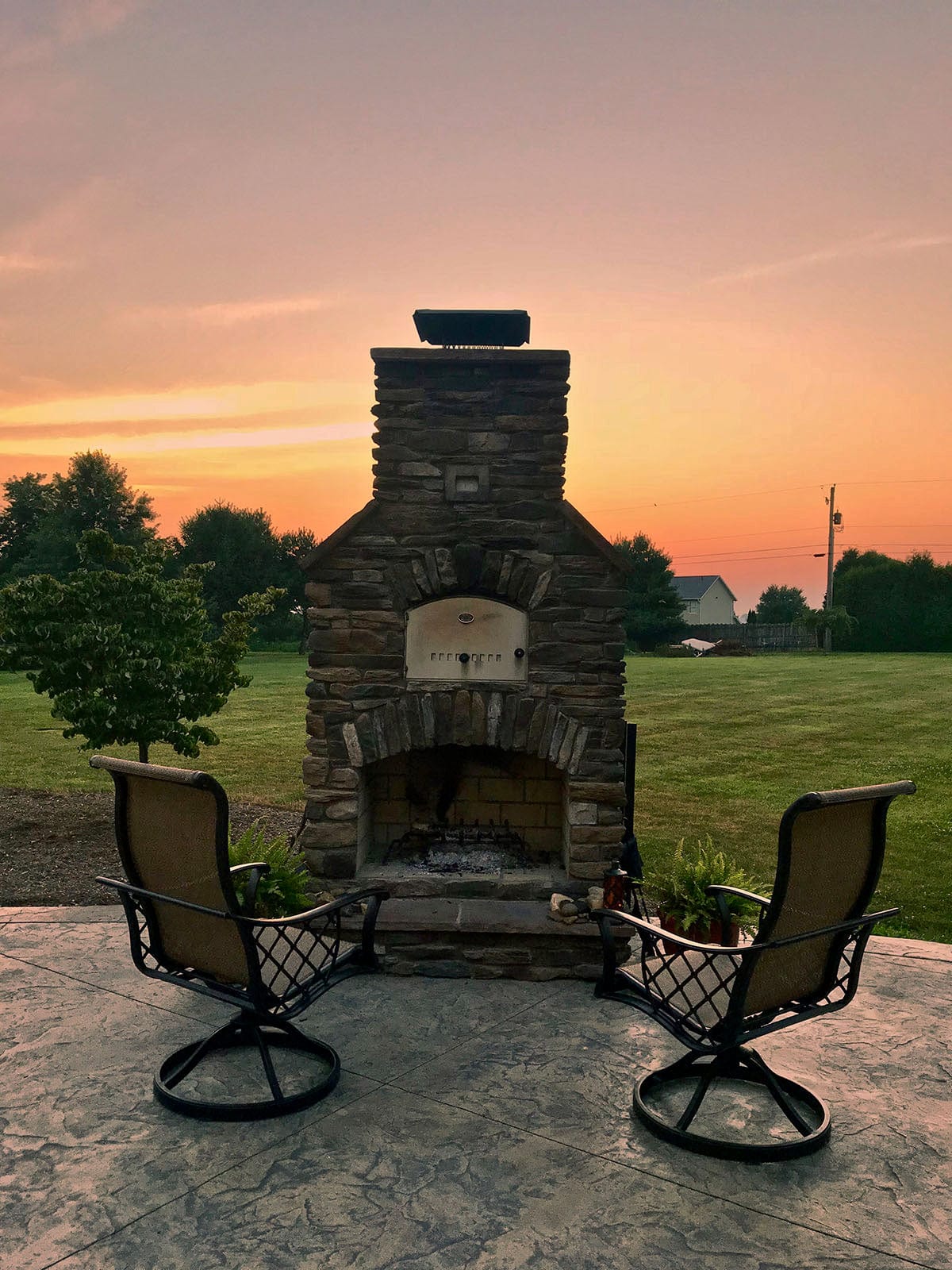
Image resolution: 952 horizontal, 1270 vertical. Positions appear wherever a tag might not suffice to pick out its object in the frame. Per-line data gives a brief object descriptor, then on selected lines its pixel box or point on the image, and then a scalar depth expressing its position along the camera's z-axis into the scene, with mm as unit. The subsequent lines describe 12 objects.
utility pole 43500
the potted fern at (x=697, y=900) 5148
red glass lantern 5703
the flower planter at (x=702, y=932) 5156
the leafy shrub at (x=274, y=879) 5105
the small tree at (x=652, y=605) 44156
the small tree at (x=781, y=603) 69562
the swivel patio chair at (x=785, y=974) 3299
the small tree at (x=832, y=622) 43562
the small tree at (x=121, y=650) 8836
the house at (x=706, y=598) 77875
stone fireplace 5855
